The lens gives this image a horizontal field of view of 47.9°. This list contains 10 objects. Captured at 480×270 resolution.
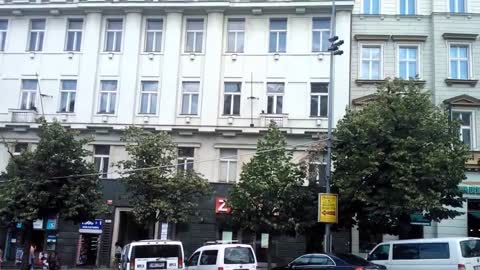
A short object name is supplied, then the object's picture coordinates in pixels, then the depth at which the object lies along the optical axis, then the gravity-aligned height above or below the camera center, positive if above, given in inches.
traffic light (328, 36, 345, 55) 894.4 +292.5
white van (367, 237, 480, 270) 705.0 -33.8
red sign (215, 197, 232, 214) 1133.7 +27.0
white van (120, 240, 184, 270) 746.8 -55.3
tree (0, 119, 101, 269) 948.6 +46.9
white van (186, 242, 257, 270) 746.8 -53.0
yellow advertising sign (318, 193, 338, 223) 856.9 +25.1
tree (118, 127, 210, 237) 991.6 +60.1
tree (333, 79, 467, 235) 833.5 +104.2
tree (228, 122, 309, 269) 938.1 +45.6
